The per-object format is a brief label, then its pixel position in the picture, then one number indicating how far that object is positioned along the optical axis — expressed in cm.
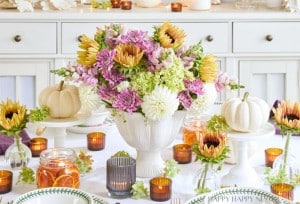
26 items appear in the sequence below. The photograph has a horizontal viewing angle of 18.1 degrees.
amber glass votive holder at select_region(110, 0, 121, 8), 492
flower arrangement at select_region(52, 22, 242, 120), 258
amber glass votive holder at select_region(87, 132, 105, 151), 300
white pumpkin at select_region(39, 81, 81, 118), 276
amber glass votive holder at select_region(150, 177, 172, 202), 256
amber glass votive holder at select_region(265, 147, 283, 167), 286
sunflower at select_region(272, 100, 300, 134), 261
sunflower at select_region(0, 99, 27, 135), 269
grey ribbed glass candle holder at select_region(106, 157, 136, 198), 258
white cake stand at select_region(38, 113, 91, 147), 275
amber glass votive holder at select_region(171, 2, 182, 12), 475
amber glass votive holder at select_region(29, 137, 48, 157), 294
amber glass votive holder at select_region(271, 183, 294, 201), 252
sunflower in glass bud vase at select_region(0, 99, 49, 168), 270
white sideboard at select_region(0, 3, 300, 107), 463
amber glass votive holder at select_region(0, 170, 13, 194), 261
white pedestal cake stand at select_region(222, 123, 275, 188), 266
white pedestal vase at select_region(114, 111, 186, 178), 267
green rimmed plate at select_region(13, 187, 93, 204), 239
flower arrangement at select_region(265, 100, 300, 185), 261
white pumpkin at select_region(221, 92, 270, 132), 264
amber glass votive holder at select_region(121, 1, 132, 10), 484
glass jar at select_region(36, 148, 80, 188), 258
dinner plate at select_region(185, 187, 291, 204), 236
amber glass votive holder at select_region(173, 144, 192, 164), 289
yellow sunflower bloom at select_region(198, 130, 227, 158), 250
